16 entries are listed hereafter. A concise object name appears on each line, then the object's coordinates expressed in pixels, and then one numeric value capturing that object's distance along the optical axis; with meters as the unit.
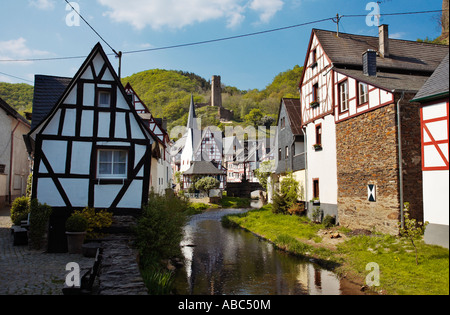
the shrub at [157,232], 10.55
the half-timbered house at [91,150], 11.61
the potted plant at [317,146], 18.36
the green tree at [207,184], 42.25
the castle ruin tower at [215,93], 123.50
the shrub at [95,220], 11.18
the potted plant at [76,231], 10.56
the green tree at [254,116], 105.45
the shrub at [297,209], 20.92
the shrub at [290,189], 21.83
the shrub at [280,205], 22.43
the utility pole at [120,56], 15.05
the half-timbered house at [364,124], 12.33
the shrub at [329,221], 16.75
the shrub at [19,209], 14.84
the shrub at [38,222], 11.13
